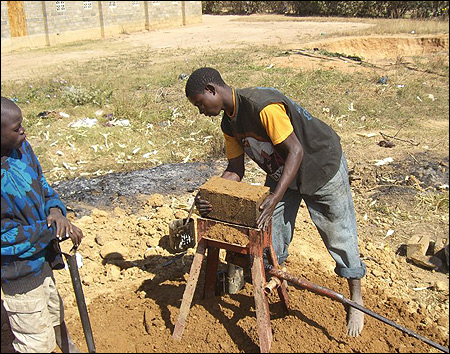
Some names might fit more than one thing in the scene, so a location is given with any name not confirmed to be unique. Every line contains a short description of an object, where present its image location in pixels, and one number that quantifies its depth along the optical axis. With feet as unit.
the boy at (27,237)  8.00
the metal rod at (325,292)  8.54
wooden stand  9.34
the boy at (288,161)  9.15
